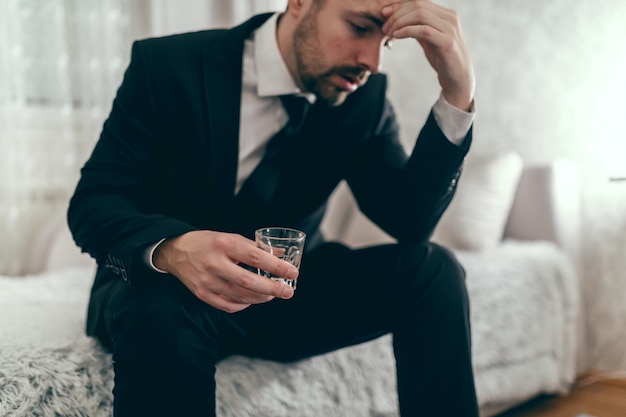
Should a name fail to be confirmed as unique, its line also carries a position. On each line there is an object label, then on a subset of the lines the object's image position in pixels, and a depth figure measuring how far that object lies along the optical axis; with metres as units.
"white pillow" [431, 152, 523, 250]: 1.92
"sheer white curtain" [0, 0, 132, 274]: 1.86
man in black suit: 0.77
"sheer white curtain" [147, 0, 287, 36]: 2.12
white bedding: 0.93
